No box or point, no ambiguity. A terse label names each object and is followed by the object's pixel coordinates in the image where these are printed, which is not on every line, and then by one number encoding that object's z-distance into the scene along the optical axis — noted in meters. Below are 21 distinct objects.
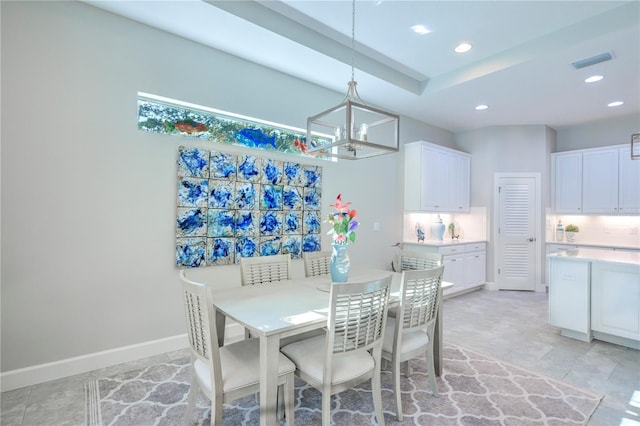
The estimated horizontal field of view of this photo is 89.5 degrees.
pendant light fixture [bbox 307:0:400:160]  2.19
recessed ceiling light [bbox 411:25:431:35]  3.19
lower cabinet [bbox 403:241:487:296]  5.01
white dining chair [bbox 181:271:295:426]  1.65
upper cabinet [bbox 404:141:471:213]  5.17
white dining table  1.69
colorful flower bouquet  2.36
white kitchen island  3.18
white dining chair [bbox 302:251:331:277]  3.11
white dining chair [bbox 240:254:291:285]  2.72
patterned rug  2.10
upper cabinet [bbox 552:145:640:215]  5.20
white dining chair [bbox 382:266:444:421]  2.13
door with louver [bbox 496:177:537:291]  5.79
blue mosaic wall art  3.17
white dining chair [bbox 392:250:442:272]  3.04
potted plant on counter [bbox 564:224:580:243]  5.79
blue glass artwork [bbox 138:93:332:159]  3.05
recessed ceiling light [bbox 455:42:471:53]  3.48
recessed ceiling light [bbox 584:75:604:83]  3.80
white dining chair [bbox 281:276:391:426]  1.76
